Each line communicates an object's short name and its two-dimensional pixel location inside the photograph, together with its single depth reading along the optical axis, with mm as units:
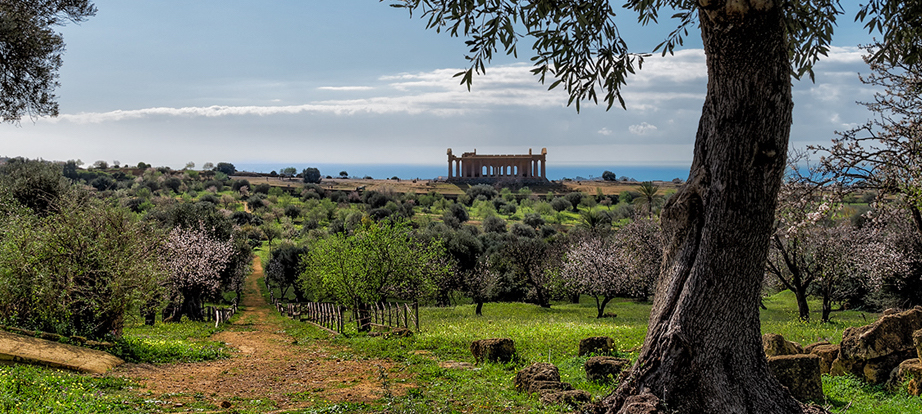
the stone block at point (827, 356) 11305
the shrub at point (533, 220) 86000
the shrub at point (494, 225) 79188
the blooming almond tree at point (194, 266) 34969
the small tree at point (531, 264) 43781
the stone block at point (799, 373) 9602
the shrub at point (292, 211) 104250
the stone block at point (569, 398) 8419
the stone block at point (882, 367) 10219
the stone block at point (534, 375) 9695
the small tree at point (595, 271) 33781
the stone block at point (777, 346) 11258
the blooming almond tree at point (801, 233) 12078
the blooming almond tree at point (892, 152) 10914
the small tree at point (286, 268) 59531
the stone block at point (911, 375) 9227
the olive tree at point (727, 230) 6672
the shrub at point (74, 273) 14391
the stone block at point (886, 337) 10227
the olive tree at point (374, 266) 27688
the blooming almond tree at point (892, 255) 25297
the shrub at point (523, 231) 71188
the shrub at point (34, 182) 36375
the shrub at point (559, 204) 110831
